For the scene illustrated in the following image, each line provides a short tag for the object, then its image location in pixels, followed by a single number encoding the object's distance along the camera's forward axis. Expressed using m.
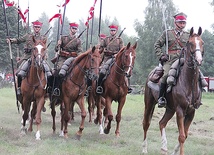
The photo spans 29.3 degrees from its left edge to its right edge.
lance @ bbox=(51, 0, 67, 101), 13.67
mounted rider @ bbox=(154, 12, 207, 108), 10.38
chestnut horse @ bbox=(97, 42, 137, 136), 12.88
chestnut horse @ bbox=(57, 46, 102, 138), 12.40
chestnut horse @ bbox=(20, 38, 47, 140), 12.19
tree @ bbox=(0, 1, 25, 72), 46.61
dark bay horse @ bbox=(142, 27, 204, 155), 8.89
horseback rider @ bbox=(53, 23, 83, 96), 13.71
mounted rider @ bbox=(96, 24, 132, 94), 14.84
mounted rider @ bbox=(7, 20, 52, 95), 12.43
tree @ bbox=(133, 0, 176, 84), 58.34
